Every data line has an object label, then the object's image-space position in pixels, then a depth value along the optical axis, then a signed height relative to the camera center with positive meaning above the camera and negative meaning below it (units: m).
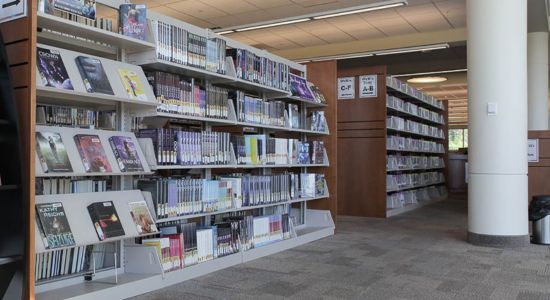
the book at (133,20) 3.54 +0.96
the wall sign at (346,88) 8.23 +1.10
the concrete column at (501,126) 5.35 +0.30
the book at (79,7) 3.08 +0.93
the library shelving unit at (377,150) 7.99 +0.08
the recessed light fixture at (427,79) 15.80 +2.39
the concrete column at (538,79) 10.48 +1.55
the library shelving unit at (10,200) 2.55 -0.22
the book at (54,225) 2.83 -0.39
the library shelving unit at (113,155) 3.07 +0.04
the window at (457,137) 31.51 +1.10
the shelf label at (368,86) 8.00 +1.09
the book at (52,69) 2.93 +0.52
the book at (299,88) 5.62 +0.76
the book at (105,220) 3.13 -0.39
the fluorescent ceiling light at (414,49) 11.05 +2.34
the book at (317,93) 6.05 +0.75
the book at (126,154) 3.37 +0.02
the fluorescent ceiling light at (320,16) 8.72 +2.58
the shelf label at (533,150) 7.35 +0.06
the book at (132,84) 3.45 +0.50
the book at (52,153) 2.88 +0.02
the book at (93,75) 3.19 +0.52
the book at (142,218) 3.40 -0.41
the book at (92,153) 3.14 +0.02
